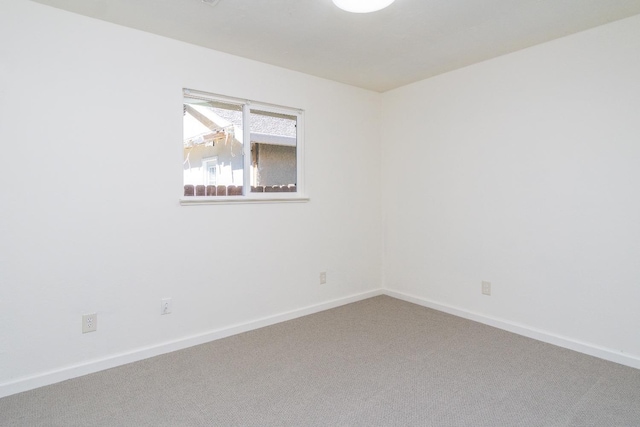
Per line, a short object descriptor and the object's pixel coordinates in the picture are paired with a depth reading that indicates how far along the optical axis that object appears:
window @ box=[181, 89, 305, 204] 2.85
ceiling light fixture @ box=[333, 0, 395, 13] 1.89
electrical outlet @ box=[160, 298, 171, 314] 2.65
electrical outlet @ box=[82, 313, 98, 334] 2.34
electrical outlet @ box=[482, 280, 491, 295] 3.21
